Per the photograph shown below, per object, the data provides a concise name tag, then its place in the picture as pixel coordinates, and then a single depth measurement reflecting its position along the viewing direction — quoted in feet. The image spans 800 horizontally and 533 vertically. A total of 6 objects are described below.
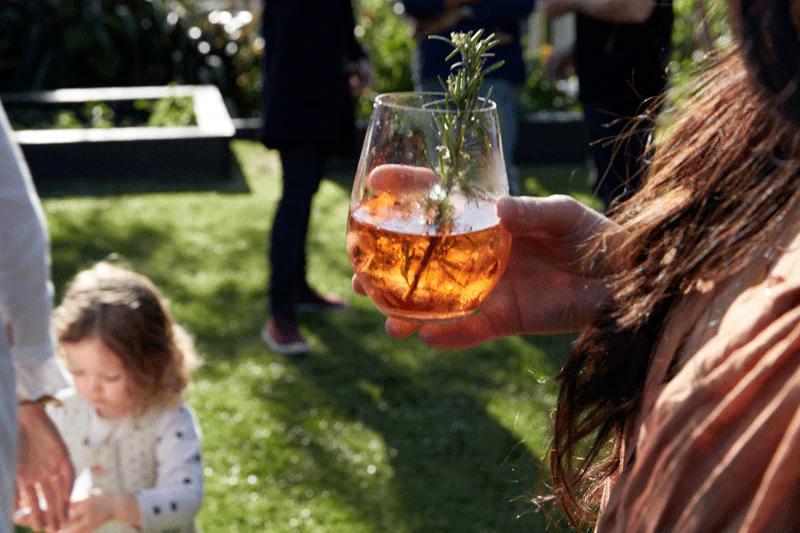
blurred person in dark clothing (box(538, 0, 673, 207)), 13.35
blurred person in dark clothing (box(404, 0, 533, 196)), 15.33
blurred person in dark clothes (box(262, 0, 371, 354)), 14.76
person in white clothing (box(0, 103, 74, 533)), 5.65
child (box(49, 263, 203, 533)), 8.54
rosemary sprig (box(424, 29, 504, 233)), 3.91
